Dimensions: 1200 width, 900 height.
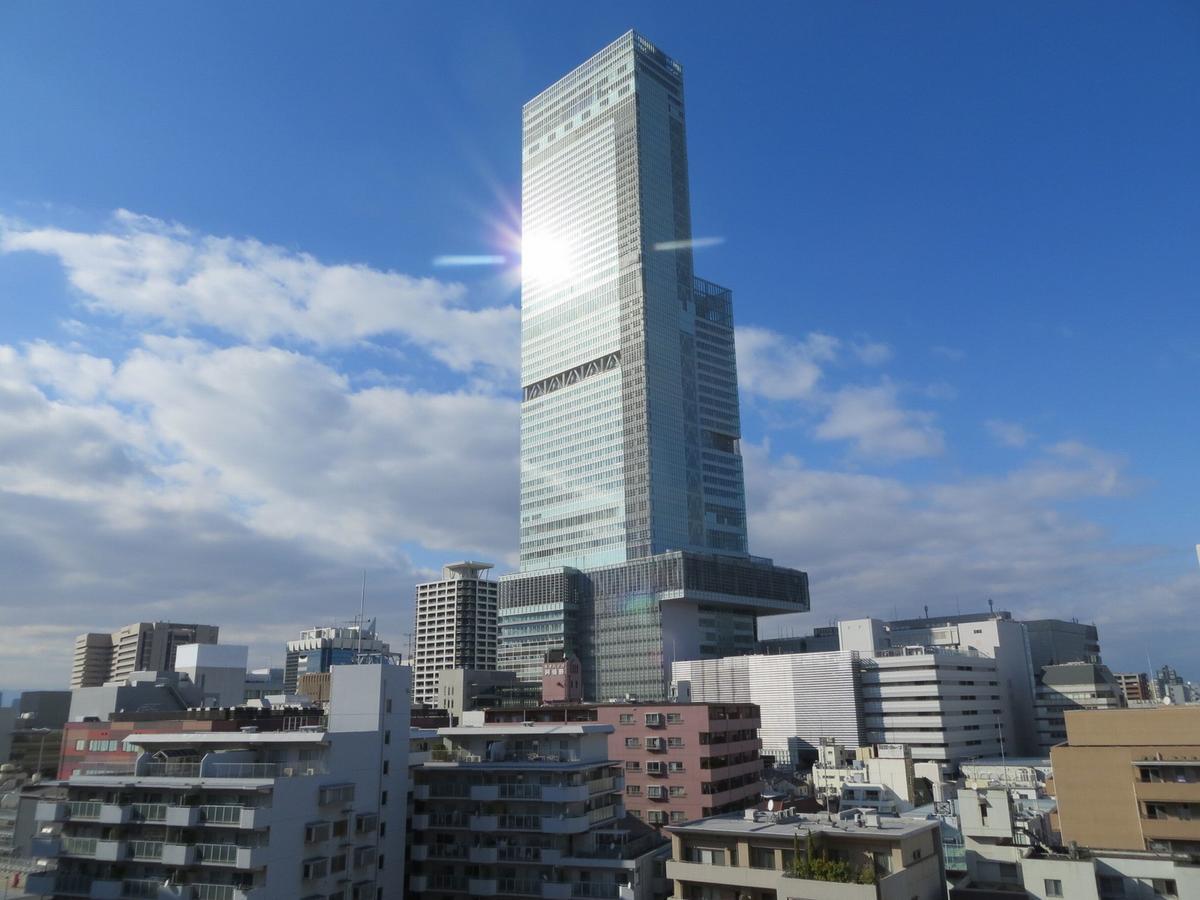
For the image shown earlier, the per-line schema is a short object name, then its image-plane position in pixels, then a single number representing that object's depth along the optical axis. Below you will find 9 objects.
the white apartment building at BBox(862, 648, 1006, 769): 163.75
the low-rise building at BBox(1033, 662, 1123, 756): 176.88
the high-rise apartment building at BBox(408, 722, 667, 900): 67.25
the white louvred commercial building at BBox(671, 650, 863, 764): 172.50
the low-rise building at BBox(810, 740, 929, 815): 102.06
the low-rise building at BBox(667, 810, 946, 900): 51.00
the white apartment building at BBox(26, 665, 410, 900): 57.41
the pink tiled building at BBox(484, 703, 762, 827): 89.88
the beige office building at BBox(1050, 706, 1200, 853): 68.00
